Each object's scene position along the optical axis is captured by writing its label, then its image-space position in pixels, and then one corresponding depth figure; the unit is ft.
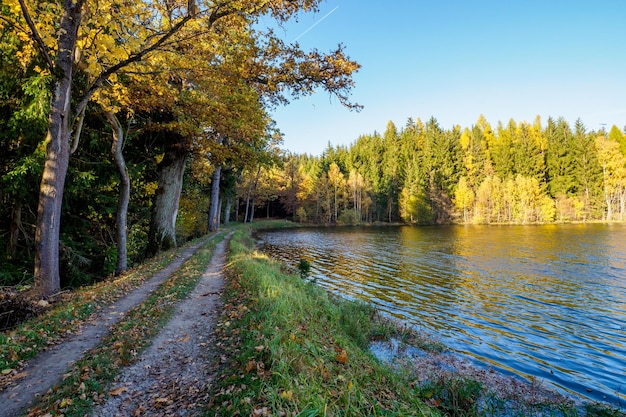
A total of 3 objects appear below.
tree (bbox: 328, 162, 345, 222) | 222.89
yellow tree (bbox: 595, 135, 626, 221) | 194.90
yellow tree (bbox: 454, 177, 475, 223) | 214.28
